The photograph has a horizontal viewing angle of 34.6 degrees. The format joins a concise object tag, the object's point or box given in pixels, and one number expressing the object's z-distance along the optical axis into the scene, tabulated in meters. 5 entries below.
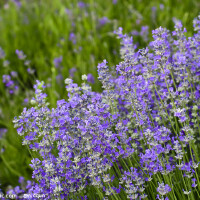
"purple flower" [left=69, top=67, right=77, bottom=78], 3.76
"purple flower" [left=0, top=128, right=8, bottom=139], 3.41
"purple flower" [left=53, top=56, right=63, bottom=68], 4.05
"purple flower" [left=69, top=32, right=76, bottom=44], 4.47
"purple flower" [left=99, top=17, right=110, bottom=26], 4.70
